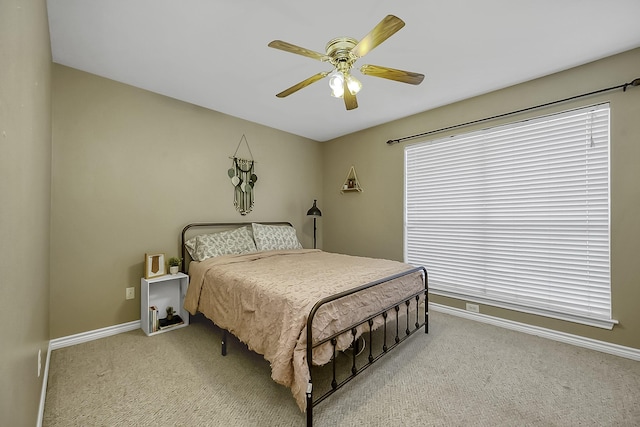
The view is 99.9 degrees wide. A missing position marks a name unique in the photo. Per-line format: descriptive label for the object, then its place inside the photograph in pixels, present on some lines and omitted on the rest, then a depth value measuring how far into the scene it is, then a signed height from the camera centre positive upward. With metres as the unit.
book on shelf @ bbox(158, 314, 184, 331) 2.79 -1.15
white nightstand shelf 2.70 -0.88
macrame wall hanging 3.67 +0.49
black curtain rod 2.26 +1.10
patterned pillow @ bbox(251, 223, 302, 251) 3.53 -0.29
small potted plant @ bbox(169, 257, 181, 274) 2.92 -0.54
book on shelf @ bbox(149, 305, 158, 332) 2.68 -1.05
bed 1.56 -0.61
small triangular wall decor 4.25 +0.54
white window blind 2.43 +0.01
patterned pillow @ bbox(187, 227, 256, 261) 3.01 -0.34
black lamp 4.12 +0.06
